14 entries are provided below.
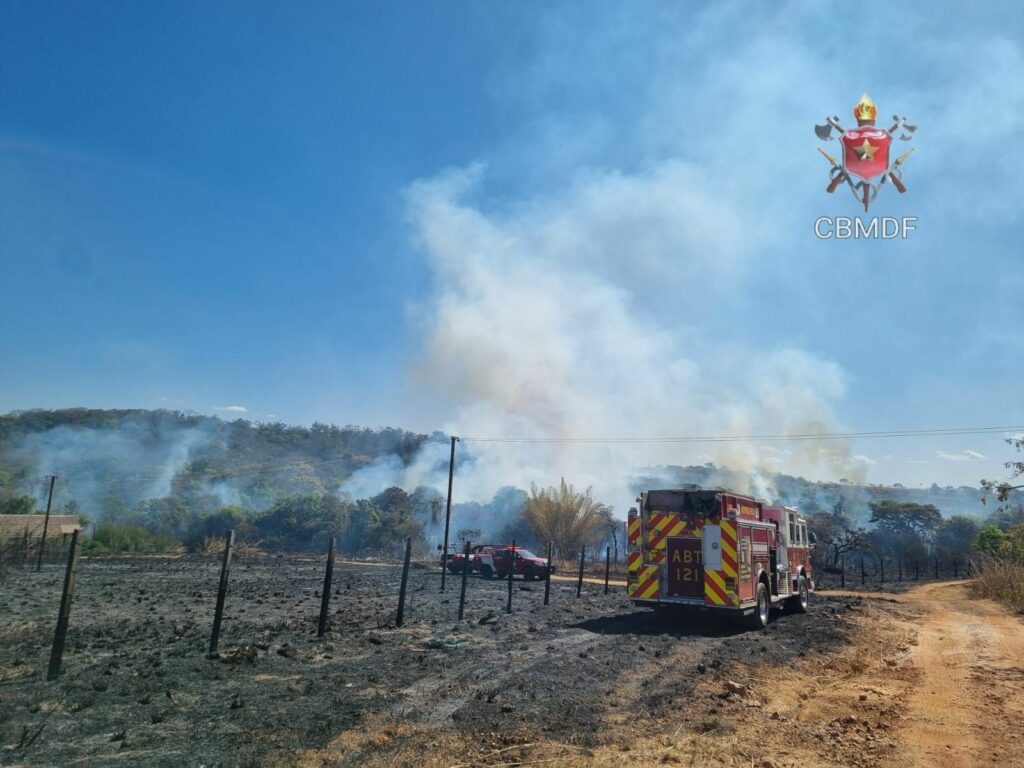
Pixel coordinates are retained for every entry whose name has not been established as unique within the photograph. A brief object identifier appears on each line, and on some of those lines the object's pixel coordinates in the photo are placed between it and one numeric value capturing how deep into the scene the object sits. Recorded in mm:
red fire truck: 13484
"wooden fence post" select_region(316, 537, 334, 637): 10945
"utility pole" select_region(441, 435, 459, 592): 27044
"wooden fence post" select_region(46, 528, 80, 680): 7555
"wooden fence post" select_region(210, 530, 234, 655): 9219
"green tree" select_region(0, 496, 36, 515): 41312
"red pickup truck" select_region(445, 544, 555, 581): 29781
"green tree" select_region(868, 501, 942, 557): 60125
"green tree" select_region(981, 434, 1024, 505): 15969
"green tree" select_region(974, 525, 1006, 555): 33625
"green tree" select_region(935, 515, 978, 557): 52034
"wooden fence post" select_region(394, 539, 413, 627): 12805
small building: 33325
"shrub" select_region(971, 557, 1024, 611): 19894
